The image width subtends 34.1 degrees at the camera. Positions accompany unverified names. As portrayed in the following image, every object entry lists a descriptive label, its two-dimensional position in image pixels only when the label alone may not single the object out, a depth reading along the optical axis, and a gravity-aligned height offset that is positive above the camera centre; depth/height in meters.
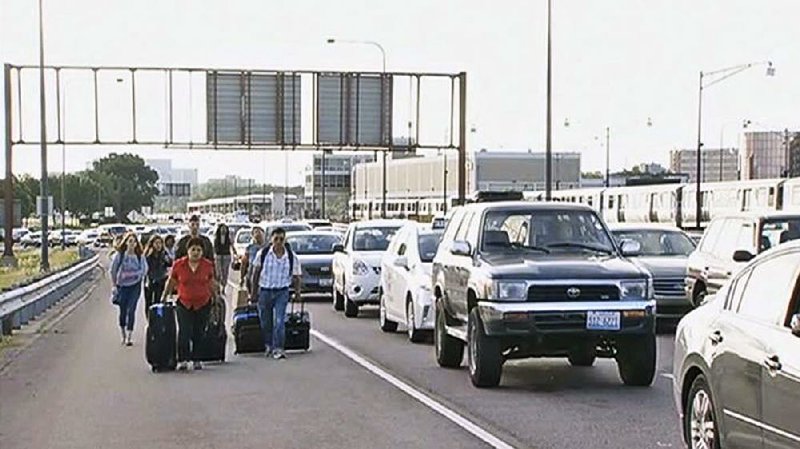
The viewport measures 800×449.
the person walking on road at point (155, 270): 20.62 -1.35
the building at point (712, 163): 183.38 +3.64
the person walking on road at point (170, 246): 21.96 -1.11
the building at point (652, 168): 176.56 +2.72
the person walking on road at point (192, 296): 15.90 -1.36
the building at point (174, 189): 176.88 -0.58
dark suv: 13.19 -1.11
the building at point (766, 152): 139.12 +3.96
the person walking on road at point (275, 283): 17.02 -1.28
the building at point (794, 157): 114.25 +2.93
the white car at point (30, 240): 88.21 -3.90
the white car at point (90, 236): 82.22 -3.30
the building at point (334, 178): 160.90 +0.93
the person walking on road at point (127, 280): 19.78 -1.45
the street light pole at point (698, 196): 58.34 -0.40
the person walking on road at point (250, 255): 18.25 -1.00
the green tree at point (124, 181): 142.85 +0.38
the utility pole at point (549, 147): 37.88 +1.16
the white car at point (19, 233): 94.46 -3.70
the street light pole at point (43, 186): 40.58 -0.06
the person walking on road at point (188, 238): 17.47 -0.81
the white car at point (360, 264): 24.23 -1.47
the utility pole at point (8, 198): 45.00 -0.50
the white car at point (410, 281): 18.69 -1.42
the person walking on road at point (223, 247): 25.28 -1.20
